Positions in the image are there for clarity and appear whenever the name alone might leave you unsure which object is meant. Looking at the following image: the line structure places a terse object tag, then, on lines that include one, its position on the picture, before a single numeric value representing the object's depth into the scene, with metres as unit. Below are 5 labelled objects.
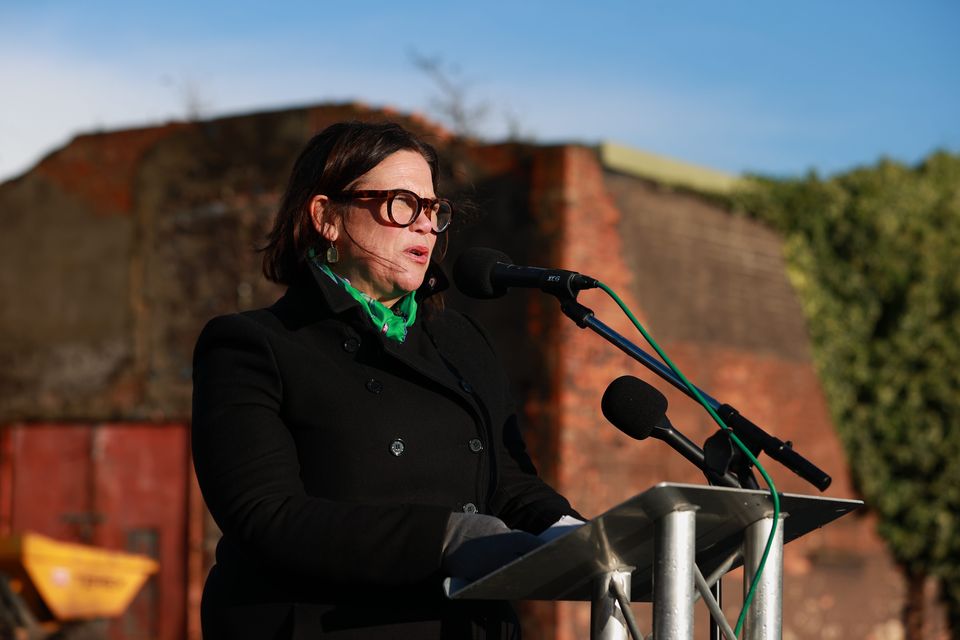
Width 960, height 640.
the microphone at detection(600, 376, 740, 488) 5.89
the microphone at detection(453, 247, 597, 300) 6.26
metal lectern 5.01
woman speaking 5.51
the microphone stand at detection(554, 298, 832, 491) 5.75
